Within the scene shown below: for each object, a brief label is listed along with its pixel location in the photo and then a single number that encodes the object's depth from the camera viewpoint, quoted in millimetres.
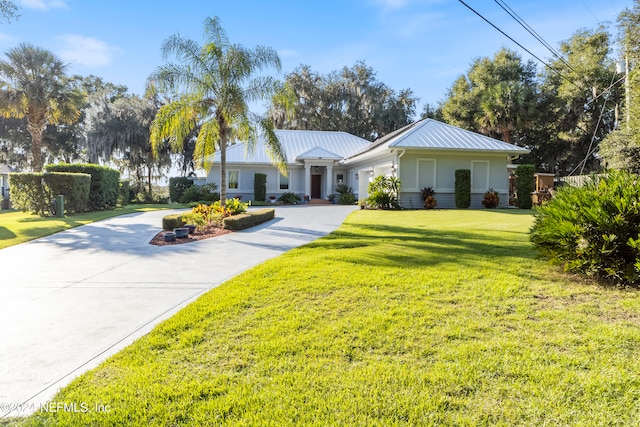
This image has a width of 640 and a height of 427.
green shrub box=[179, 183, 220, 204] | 23062
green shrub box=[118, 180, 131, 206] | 22817
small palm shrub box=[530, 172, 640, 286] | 4438
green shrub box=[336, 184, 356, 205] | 23125
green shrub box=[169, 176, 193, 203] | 25984
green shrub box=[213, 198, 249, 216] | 12344
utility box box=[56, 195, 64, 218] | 14867
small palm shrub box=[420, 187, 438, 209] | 17653
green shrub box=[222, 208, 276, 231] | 10836
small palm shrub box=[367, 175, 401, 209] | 17062
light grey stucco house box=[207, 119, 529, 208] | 17984
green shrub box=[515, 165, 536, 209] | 18453
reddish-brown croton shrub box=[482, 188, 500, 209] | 18172
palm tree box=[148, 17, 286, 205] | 12258
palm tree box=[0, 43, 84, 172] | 19969
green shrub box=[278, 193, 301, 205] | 23464
